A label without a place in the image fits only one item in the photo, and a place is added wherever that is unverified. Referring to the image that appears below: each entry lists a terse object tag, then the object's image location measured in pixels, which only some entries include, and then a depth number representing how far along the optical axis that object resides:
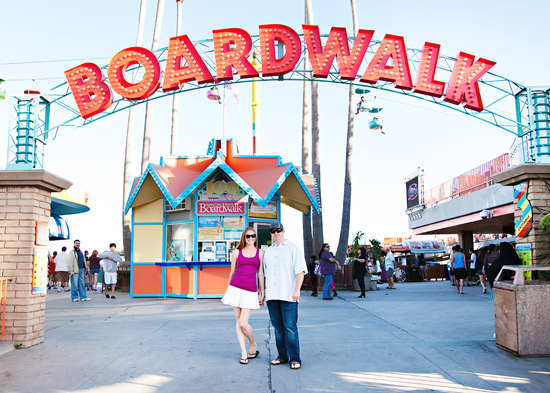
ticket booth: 14.50
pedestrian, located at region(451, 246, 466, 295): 16.45
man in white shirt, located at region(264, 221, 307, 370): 6.20
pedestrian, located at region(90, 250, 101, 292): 19.23
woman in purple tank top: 6.37
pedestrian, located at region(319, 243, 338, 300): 14.97
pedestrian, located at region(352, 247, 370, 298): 15.48
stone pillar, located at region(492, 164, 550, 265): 7.86
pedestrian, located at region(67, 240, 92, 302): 15.02
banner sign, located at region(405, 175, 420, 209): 33.06
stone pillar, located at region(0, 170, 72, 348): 7.65
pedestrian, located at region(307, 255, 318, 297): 16.52
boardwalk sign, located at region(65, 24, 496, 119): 11.40
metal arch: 9.77
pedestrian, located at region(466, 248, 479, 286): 20.48
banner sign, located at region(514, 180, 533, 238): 8.03
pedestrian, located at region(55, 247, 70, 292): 19.97
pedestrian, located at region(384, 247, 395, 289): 20.68
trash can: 6.52
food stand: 28.89
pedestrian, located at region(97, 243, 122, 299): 15.86
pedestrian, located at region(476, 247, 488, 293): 16.89
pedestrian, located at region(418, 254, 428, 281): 29.45
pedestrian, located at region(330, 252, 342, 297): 15.79
